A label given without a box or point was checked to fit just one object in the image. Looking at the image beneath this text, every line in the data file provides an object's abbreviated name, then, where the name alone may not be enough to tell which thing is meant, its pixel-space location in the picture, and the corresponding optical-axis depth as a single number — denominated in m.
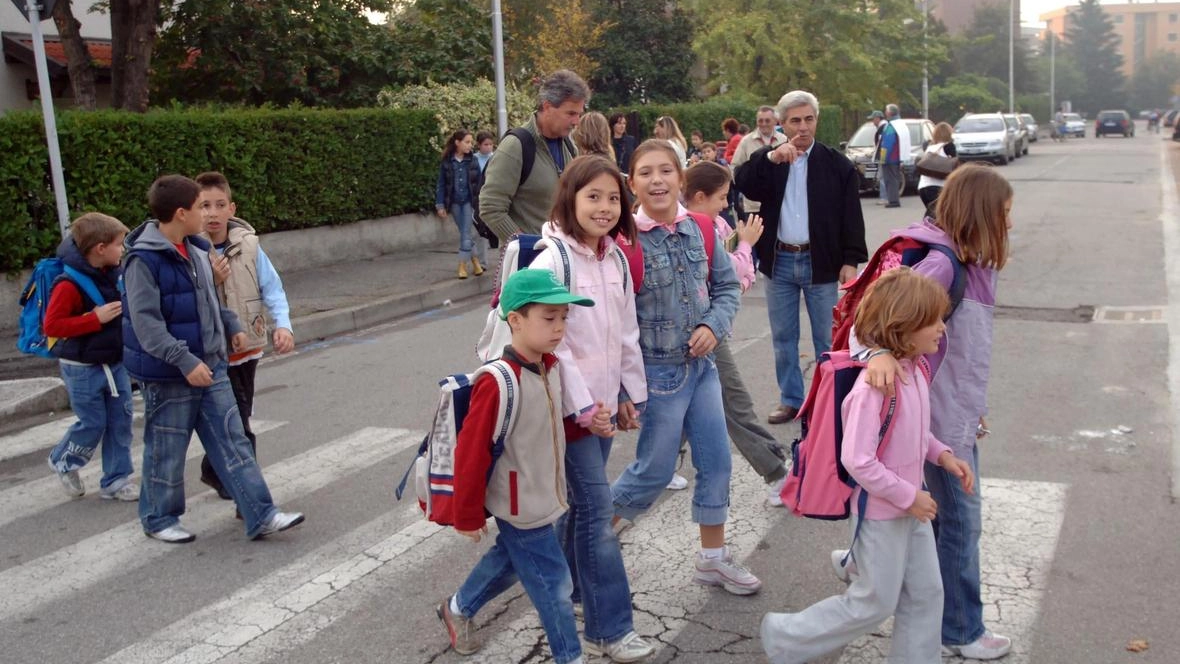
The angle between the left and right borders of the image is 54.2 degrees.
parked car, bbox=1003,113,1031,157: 40.53
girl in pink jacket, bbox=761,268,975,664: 3.44
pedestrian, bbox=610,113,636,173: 15.77
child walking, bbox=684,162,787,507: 5.31
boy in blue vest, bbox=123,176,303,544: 5.18
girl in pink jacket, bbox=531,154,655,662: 3.98
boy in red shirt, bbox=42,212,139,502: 6.02
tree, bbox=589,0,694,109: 34.16
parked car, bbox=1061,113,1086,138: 71.38
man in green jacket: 5.30
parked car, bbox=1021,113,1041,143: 55.28
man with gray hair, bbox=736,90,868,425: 6.45
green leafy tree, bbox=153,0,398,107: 19.91
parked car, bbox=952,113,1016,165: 35.34
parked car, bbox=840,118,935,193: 24.95
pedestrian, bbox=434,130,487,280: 14.35
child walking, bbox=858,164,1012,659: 3.84
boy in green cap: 3.58
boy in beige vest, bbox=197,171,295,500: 5.71
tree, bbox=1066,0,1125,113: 114.69
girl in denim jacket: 4.35
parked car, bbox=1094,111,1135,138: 67.12
